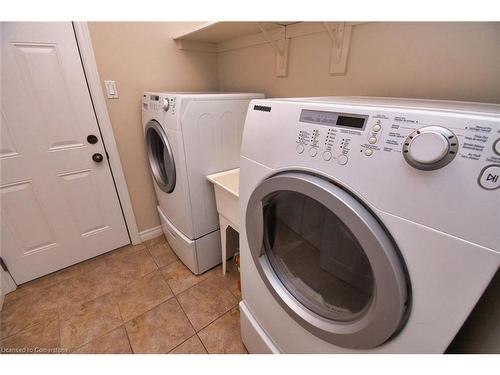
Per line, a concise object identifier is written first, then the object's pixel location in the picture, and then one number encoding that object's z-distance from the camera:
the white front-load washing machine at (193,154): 1.23
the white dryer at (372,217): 0.36
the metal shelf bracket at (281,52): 1.28
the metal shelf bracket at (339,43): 1.02
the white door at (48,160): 1.24
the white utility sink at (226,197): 1.18
